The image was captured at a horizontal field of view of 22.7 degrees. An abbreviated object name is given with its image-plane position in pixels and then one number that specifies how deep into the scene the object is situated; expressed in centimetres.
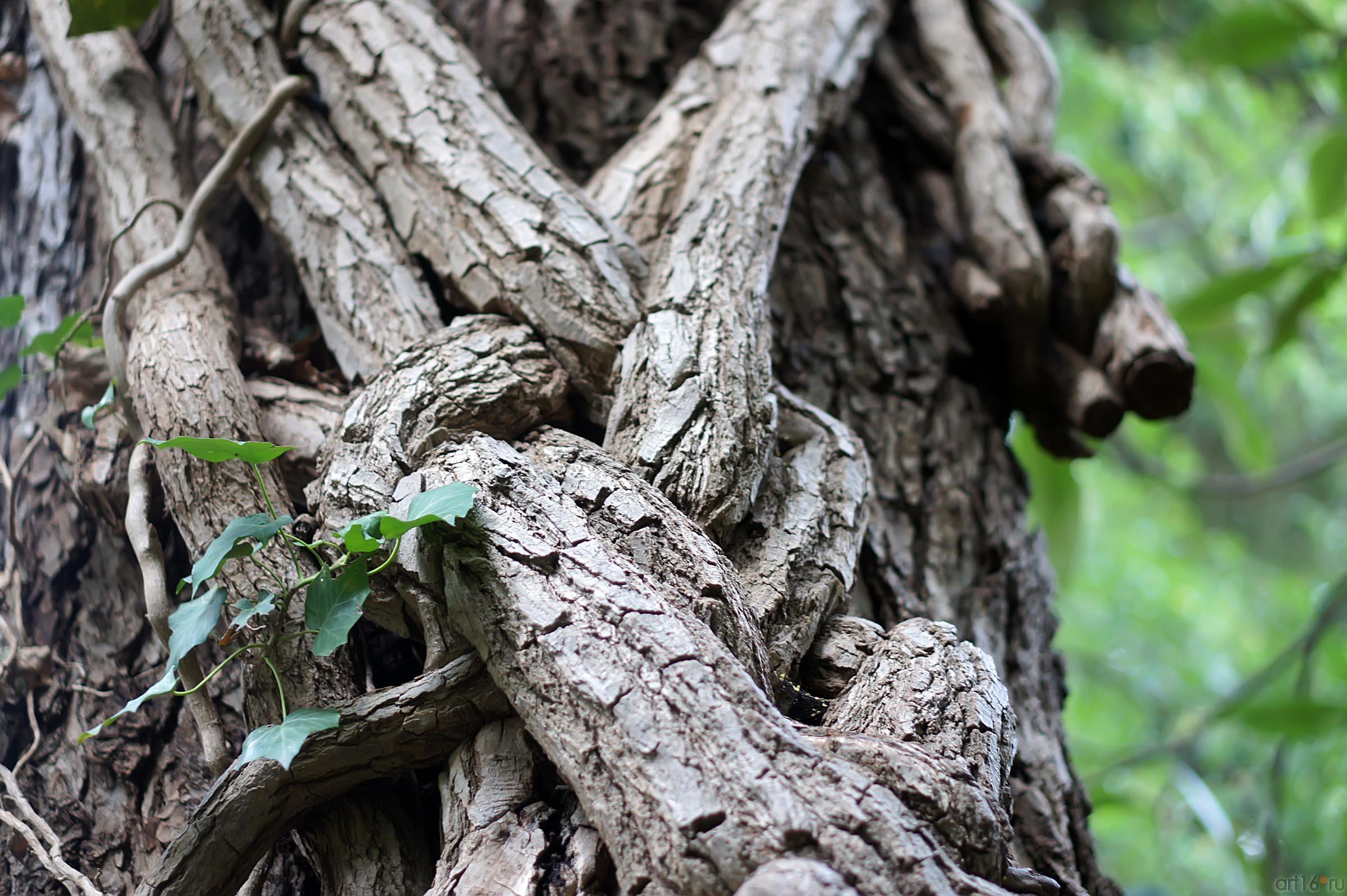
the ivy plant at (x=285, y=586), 151
